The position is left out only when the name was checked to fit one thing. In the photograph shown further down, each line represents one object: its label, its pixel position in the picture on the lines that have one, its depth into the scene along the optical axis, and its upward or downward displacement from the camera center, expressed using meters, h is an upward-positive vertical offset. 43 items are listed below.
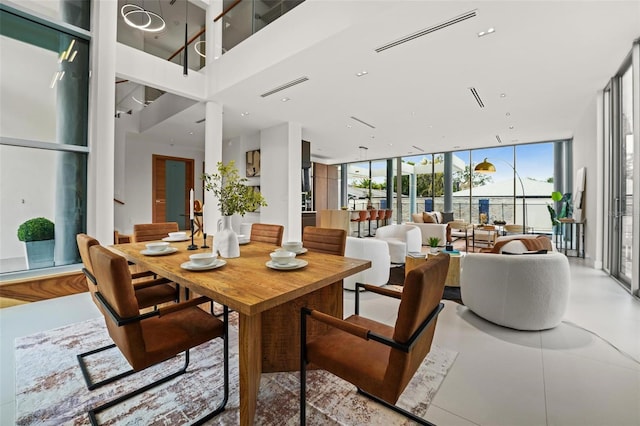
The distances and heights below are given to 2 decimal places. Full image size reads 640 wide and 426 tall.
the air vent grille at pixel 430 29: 2.71 +1.91
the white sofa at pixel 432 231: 7.18 -0.45
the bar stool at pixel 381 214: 9.88 -0.03
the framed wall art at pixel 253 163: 7.19 +1.29
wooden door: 7.81 +0.68
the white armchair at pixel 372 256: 3.53 -0.55
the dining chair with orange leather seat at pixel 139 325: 1.24 -0.62
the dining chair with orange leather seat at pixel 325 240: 2.42 -0.24
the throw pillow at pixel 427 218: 7.85 -0.13
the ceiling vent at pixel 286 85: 4.14 +1.97
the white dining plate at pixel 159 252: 2.06 -0.29
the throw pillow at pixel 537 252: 2.77 -0.38
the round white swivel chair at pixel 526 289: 2.40 -0.65
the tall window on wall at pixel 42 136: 3.23 +0.91
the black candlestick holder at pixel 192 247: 2.35 -0.28
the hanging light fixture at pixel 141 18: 4.32 +3.11
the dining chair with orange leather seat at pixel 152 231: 3.01 -0.20
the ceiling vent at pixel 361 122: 6.12 +2.07
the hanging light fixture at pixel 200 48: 5.62 +3.32
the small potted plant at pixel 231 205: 1.99 +0.06
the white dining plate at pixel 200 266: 1.62 -0.31
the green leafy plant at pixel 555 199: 6.66 +0.33
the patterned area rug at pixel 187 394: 1.51 -1.09
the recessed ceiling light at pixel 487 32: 2.94 +1.92
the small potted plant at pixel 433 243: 3.97 -0.43
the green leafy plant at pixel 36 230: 3.32 -0.20
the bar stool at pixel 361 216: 9.15 -0.09
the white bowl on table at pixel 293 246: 2.16 -0.26
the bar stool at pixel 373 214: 9.50 -0.03
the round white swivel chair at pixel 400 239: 4.90 -0.49
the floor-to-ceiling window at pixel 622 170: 3.31 +0.61
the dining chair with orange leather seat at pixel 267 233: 2.89 -0.21
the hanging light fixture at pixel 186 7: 6.19 +4.61
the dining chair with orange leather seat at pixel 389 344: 1.07 -0.62
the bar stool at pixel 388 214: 10.22 -0.03
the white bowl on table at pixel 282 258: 1.73 -0.28
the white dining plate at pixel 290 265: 1.65 -0.31
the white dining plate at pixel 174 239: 2.74 -0.26
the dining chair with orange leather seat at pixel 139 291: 1.80 -0.61
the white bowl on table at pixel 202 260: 1.66 -0.28
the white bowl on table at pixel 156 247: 2.09 -0.26
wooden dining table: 1.28 -0.36
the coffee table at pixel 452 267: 3.51 -0.67
